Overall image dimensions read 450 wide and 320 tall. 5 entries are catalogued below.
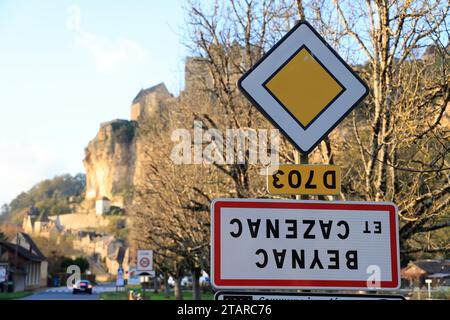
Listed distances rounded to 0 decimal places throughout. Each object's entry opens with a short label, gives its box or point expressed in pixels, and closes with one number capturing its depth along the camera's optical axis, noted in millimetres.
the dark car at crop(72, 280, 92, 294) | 55094
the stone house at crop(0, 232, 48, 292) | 74062
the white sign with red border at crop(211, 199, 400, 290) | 3609
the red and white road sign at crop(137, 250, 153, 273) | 28391
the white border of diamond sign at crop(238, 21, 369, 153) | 3855
